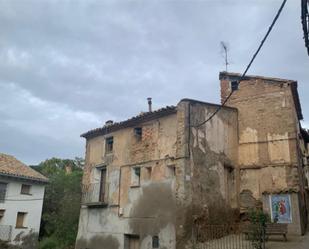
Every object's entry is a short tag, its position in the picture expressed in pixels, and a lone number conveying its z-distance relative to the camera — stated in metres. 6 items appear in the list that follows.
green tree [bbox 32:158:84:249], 17.03
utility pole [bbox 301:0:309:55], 4.58
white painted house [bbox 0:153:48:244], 18.57
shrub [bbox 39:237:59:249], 17.41
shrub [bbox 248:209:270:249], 8.83
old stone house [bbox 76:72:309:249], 10.63
